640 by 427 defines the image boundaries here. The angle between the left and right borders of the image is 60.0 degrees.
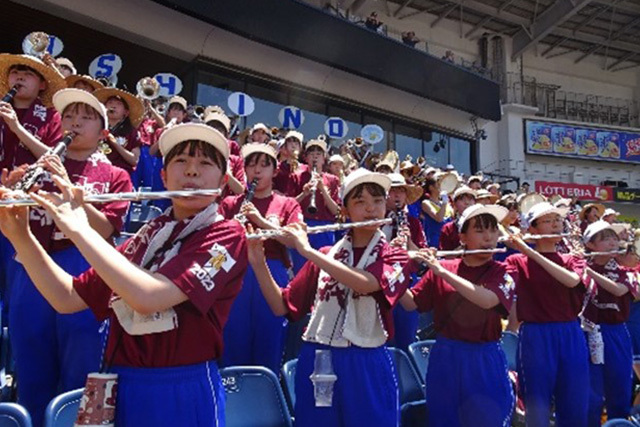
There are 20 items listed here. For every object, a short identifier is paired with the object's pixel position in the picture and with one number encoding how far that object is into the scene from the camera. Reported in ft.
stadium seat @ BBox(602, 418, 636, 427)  9.88
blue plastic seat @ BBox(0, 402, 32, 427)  7.47
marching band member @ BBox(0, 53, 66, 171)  11.83
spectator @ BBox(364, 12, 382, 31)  57.37
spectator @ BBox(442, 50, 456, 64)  65.62
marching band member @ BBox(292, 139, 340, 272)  21.33
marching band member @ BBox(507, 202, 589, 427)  14.61
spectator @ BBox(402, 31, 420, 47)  63.53
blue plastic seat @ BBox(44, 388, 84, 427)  7.92
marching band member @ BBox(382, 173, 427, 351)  17.49
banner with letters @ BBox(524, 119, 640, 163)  92.22
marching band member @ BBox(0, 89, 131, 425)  9.84
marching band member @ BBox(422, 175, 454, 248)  27.66
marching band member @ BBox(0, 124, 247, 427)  6.46
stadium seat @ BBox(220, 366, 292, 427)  10.39
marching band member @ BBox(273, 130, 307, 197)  22.97
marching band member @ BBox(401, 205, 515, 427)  12.08
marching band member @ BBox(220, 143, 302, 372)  14.14
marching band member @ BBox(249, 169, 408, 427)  10.07
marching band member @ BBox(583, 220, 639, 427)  17.57
